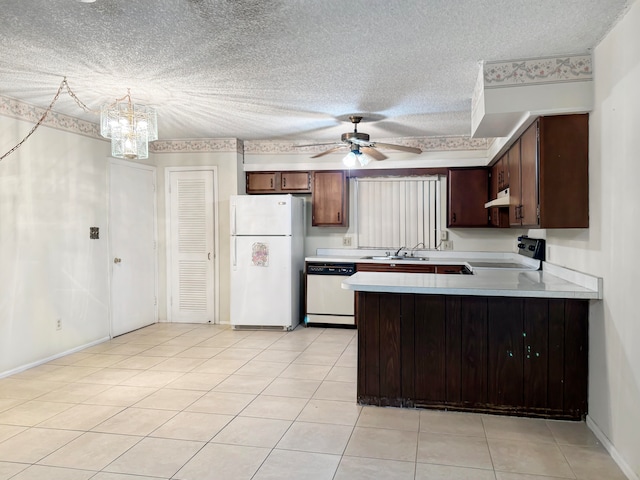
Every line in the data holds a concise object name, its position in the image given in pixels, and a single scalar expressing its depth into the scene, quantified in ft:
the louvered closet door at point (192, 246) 19.80
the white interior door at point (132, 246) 17.54
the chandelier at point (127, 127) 11.39
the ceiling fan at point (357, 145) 15.46
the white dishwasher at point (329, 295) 19.03
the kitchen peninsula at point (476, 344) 9.84
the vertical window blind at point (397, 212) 19.88
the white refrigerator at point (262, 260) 18.40
